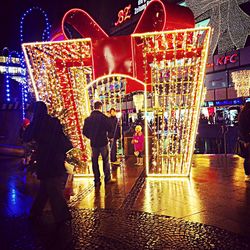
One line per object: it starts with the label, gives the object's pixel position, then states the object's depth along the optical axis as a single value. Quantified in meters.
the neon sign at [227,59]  24.53
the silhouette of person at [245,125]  6.86
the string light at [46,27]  12.46
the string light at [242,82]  11.80
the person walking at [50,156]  4.69
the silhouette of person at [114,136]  9.82
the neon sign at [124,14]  36.50
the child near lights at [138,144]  10.53
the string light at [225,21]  23.88
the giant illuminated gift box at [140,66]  7.06
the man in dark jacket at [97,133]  7.18
